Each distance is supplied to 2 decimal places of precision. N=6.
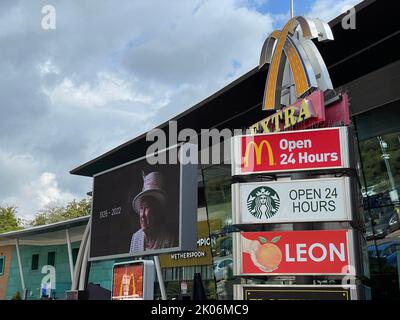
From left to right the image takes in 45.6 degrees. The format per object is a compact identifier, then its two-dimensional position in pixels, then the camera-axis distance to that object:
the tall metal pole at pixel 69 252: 35.33
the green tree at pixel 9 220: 69.75
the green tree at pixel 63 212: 73.12
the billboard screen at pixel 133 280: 12.65
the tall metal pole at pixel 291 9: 12.19
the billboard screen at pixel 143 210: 14.02
